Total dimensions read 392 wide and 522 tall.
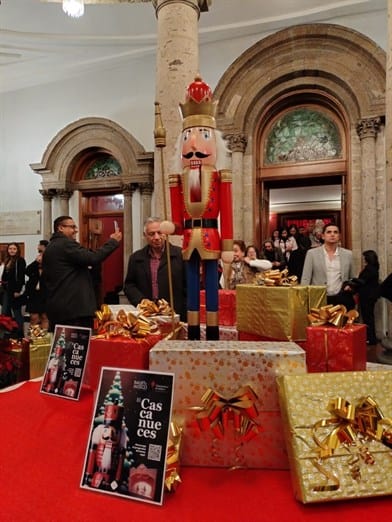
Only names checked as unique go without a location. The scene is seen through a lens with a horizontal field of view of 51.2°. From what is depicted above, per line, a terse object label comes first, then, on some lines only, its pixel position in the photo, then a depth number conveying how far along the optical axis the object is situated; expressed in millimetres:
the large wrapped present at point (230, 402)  1017
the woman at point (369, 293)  4945
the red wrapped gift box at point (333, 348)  1269
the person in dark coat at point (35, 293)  5949
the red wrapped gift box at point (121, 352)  1293
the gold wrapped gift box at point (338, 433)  875
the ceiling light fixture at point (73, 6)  4824
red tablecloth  847
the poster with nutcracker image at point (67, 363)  1509
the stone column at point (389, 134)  3139
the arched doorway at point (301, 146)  6875
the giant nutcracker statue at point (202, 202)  1562
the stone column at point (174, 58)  3986
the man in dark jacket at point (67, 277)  2939
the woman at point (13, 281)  6203
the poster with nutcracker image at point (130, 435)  913
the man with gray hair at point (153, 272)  2578
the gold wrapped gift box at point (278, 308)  1461
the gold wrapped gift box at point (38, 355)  2105
